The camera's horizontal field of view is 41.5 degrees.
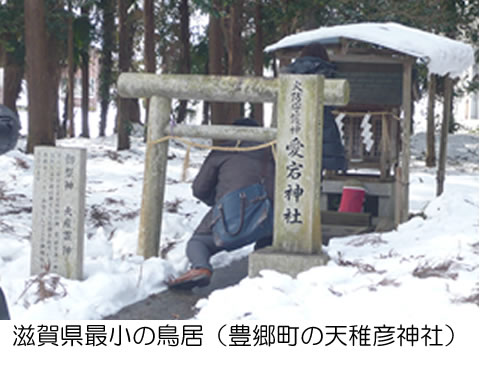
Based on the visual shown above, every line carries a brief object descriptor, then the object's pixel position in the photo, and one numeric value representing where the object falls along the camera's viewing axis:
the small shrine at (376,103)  8.55
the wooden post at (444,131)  10.12
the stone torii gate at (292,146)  5.66
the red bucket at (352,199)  9.95
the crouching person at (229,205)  5.93
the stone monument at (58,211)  5.75
